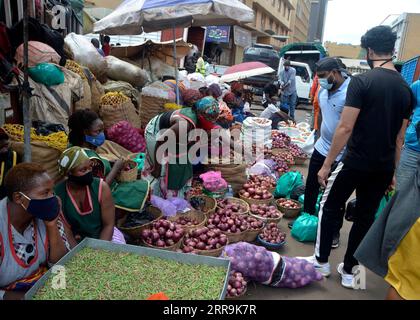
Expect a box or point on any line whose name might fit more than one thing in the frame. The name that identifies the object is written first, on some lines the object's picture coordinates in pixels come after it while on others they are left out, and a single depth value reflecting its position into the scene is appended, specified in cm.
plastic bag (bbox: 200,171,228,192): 428
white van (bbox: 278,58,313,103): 1503
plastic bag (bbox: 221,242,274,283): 287
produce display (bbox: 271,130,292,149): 723
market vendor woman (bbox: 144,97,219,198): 379
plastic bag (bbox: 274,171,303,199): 509
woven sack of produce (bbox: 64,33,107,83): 567
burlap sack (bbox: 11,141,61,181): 294
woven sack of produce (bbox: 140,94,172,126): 564
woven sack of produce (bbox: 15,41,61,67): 384
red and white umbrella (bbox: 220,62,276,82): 841
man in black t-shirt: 263
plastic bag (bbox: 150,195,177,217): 369
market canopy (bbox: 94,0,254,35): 434
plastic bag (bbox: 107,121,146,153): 435
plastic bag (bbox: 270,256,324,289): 297
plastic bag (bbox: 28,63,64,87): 386
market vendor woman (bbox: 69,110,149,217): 313
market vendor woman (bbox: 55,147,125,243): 242
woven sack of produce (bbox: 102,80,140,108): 582
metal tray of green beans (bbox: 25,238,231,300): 217
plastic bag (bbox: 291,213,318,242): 393
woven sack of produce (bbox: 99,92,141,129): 488
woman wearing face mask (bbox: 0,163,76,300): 195
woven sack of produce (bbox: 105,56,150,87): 644
